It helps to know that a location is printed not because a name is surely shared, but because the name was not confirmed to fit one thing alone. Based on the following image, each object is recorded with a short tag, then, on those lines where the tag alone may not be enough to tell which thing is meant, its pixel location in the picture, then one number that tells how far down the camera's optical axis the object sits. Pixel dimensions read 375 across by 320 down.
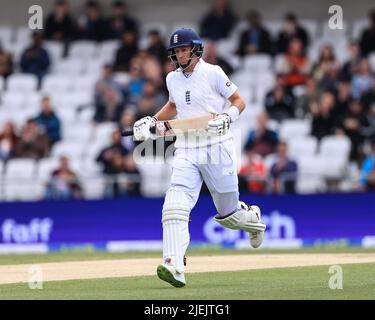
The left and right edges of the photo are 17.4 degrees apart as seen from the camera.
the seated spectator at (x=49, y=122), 21.33
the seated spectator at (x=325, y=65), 20.45
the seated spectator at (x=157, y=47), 22.19
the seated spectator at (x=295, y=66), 21.05
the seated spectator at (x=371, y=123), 19.27
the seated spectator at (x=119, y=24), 23.70
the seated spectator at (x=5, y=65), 23.72
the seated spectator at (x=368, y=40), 21.17
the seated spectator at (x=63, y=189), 19.09
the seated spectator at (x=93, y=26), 23.91
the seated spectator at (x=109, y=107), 21.56
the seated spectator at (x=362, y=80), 19.97
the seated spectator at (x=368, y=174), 18.14
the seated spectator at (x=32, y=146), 21.11
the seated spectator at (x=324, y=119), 19.67
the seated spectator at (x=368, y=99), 19.69
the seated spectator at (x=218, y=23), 22.92
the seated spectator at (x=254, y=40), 22.06
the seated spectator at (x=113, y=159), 19.05
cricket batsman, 11.24
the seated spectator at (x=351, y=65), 20.33
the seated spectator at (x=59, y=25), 23.98
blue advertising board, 18.39
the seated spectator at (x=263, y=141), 19.64
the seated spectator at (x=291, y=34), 21.73
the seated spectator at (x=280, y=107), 20.53
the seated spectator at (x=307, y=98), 20.39
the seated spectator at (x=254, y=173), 18.62
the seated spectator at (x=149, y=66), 21.67
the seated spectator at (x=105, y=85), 21.77
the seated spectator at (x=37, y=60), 23.56
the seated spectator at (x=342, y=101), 19.72
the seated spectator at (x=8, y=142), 21.20
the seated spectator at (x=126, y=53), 22.72
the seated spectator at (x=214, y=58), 21.12
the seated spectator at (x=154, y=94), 20.88
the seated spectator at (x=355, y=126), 19.11
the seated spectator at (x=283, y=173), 18.42
